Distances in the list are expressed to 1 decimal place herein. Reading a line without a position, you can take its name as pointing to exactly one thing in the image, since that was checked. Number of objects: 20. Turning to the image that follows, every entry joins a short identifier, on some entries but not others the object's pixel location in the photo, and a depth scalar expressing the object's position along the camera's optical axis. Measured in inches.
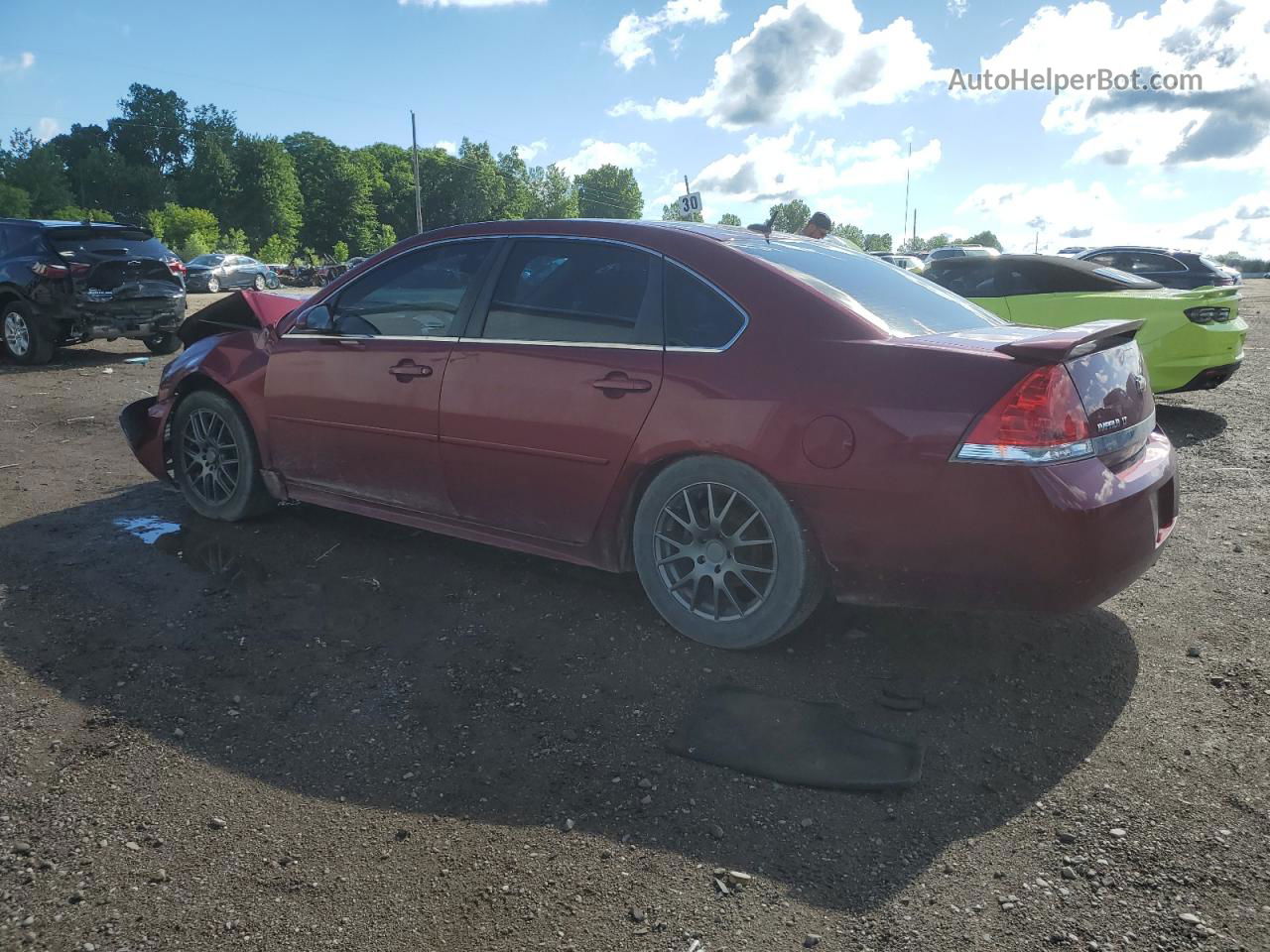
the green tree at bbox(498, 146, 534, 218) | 4916.3
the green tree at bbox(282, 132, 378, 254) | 4047.7
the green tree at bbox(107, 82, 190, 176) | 4116.6
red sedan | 119.5
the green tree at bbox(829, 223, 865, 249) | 5953.7
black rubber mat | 109.9
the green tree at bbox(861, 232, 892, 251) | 5728.3
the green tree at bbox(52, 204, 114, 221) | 2625.5
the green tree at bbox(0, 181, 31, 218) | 2645.2
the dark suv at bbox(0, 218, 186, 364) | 455.8
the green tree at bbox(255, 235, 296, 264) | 3110.2
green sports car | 311.7
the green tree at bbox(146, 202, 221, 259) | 2652.1
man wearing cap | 391.3
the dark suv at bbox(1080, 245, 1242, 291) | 633.6
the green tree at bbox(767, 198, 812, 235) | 5477.4
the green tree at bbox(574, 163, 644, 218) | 5408.5
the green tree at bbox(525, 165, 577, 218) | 5265.8
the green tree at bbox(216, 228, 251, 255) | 2860.5
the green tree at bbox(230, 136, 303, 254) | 3703.2
